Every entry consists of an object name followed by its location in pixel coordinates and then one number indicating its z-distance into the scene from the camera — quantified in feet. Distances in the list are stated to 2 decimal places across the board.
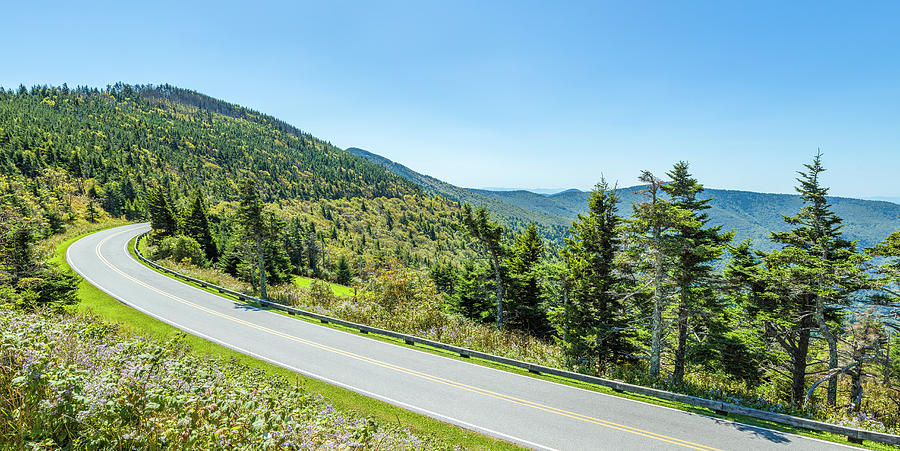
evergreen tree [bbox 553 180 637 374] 64.03
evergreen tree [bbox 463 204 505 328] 85.05
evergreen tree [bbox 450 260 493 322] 89.92
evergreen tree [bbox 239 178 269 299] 88.17
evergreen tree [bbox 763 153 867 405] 54.03
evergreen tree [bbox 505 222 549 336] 86.12
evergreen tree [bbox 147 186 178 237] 164.04
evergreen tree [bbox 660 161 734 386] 55.57
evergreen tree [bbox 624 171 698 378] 51.52
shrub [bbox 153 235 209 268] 133.18
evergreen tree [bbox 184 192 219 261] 166.71
